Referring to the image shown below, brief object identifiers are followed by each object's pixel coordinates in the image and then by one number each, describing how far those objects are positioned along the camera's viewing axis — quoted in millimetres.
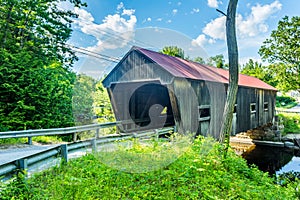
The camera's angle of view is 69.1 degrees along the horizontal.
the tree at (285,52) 18562
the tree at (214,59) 42156
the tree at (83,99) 10906
